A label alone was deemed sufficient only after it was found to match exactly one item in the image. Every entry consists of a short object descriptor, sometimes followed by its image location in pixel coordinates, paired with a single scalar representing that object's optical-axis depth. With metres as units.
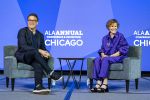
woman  6.30
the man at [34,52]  6.07
